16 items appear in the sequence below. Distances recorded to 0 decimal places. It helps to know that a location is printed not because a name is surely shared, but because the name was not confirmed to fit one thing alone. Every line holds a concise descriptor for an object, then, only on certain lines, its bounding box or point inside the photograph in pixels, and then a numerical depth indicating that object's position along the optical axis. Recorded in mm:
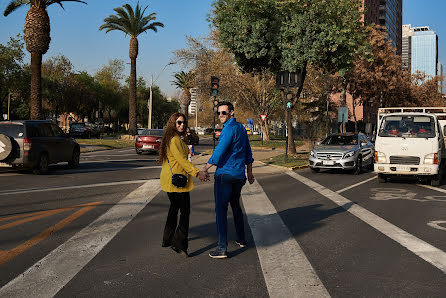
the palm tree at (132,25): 41531
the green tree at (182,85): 69000
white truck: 12055
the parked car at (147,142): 23828
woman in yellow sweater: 5062
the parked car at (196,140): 38038
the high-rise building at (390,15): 87225
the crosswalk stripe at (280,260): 4086
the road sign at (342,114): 32991
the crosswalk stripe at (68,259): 4023
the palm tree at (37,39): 27531
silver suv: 15602
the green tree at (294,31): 20031
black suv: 12989
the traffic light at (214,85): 20744
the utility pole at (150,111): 42762
